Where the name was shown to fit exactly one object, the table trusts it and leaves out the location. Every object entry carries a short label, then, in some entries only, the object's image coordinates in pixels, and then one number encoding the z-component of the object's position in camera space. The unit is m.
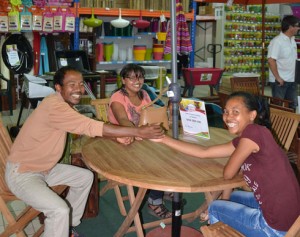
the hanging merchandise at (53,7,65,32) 6.88
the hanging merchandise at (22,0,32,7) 6.68
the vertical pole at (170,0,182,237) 2.12
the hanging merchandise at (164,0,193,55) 7.31
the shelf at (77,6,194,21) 7.51
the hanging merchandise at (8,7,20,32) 6.60
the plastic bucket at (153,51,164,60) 8.63
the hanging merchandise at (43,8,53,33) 6.80
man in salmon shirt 2.25
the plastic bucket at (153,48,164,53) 8.60
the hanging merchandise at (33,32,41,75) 7.38
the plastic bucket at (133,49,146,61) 8.30
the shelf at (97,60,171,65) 8.10
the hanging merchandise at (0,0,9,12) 6.54
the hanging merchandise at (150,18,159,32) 8.46
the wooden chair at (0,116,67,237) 2.34
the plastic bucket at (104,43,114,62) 8.05
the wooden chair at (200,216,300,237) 1.95
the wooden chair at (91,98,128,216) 3.39
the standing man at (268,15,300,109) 5.24
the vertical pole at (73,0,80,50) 7.23
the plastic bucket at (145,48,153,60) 8.52
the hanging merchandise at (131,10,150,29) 7.92
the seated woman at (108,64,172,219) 3.06
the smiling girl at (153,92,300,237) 1.83
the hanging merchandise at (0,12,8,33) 6.53
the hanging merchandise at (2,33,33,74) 6.88
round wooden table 1.90
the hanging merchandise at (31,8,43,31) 6.75
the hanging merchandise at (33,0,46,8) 6.72
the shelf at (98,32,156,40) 8.21
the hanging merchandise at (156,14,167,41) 8.06
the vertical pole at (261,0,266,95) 5.63
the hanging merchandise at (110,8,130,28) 7.54
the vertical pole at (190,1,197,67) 8.46
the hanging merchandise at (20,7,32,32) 6.69
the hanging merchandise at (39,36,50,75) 7.50
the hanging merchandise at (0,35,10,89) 7.56
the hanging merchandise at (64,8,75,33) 6.97
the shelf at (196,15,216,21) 9.86
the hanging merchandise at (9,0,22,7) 6.50
